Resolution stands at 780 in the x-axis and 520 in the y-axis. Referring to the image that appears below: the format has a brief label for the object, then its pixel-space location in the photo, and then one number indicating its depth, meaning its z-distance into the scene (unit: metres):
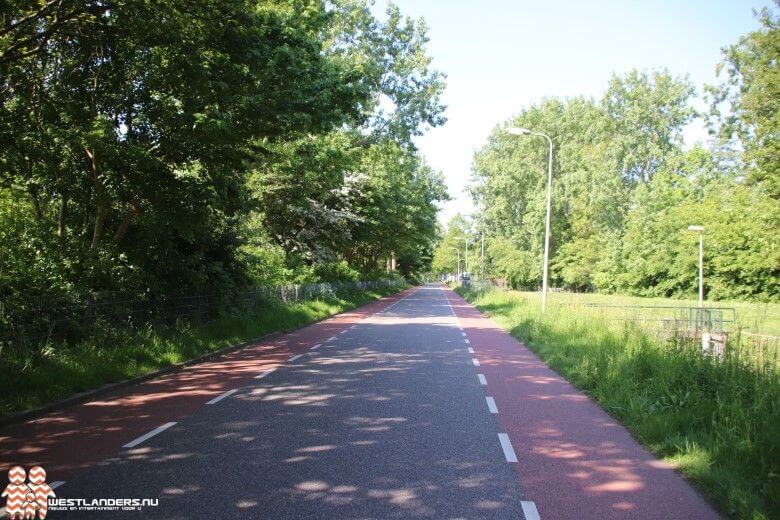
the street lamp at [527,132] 19.67
